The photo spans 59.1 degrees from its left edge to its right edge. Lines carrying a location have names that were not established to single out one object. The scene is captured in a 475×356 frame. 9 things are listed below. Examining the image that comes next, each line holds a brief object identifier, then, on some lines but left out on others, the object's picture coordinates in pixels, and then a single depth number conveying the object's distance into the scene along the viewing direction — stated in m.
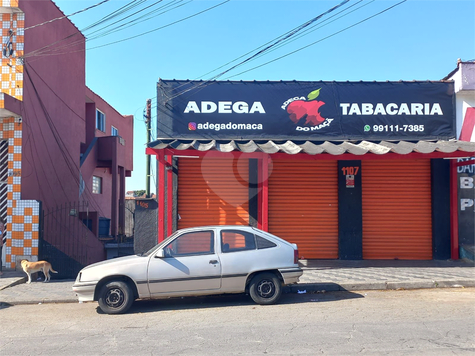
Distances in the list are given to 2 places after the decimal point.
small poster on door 12.71
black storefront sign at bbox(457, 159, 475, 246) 12.48
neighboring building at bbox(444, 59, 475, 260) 12.46
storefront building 12.63
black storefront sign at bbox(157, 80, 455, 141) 12.74
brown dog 10.34
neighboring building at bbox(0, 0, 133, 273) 11.50
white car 7.41
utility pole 16.20
